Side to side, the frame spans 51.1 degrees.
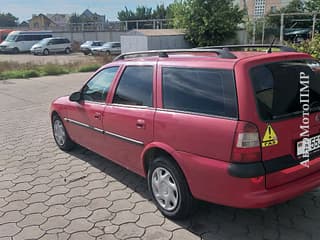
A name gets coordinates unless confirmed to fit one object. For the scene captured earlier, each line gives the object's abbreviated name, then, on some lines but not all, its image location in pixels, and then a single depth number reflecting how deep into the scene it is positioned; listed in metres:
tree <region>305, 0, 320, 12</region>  37.08
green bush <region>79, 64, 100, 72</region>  19.38
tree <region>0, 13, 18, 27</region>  96.08
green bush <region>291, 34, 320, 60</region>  8.39
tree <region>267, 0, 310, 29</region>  38.88
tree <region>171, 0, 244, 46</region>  23.73
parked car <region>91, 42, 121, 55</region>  31.58
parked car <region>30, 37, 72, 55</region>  33.59
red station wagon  2.66
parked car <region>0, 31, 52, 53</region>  35.56
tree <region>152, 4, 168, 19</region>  66.69
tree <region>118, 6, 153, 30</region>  67.44
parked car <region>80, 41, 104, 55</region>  34.58
